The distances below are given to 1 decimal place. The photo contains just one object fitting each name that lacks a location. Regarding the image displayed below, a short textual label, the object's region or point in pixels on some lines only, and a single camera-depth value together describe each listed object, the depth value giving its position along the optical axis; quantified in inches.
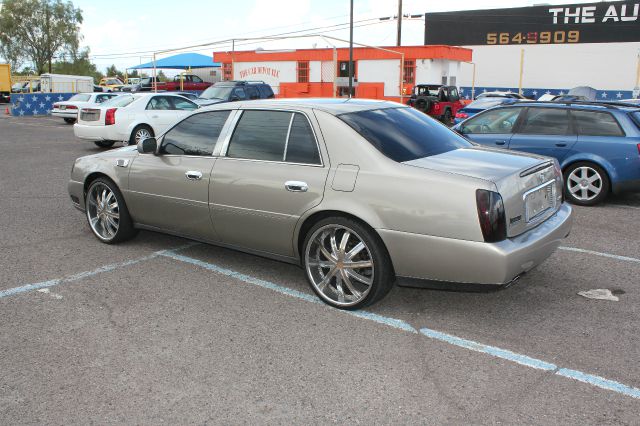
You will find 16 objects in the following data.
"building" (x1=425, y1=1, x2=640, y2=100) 1514.5
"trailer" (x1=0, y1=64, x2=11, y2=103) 1797.5
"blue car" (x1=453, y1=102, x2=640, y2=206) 307.1
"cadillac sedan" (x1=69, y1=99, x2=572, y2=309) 149.7
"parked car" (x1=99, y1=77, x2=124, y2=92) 1925.7
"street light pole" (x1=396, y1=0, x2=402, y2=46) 1635.6
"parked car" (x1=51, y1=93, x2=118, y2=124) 926.4
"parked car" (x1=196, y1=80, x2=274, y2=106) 770.2
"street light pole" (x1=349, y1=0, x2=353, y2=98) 1053.9
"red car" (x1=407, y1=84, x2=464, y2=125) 981.8
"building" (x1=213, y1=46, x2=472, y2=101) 1179.9
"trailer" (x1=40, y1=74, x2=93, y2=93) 1370.6
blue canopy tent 1984.9
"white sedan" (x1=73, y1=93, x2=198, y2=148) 544.7
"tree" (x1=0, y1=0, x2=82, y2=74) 2511.1
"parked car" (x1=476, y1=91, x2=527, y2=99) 1006.4
